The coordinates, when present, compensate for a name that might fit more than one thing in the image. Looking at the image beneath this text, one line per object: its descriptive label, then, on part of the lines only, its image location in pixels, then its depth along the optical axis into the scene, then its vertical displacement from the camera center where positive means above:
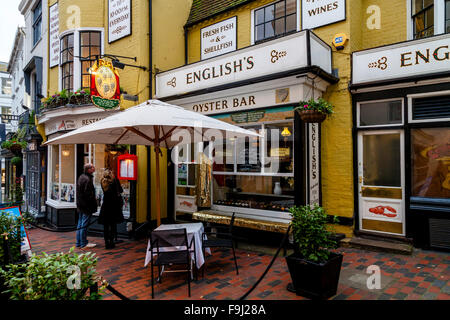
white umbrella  4.07 +0.63
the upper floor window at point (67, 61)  9.80 +3.63
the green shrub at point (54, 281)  2.25 -0.95
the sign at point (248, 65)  5.70 +2.31
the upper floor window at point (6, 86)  31.16 +8.76
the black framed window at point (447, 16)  5.73 +2.97
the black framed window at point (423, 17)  5.95 +3.11
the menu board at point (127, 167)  7.59 -0.07
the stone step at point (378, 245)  5.41 -1.65
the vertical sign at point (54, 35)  10.45 +4.87
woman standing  6.66 -1.08
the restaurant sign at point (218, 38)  8.41 +3.86
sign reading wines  6.31 +3.50
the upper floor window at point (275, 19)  7.33 +3.88
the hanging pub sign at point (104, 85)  7.22 +2.08
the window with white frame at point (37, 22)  13.00 +6.68
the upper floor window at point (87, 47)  9.41 +3.91
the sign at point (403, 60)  5.20 +2.03
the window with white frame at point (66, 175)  9.69 -0.36
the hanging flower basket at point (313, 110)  5.30 +1.00
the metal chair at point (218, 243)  4.83 -1.38
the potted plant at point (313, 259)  3.72 -1.29
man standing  6.72 -0.89
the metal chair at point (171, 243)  4.23 -1.21
